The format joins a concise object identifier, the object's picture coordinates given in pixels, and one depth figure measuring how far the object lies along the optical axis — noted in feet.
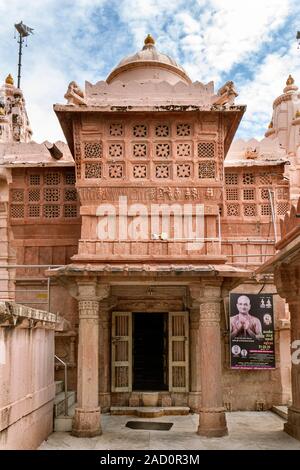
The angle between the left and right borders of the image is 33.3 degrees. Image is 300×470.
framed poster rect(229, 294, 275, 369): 43.11
